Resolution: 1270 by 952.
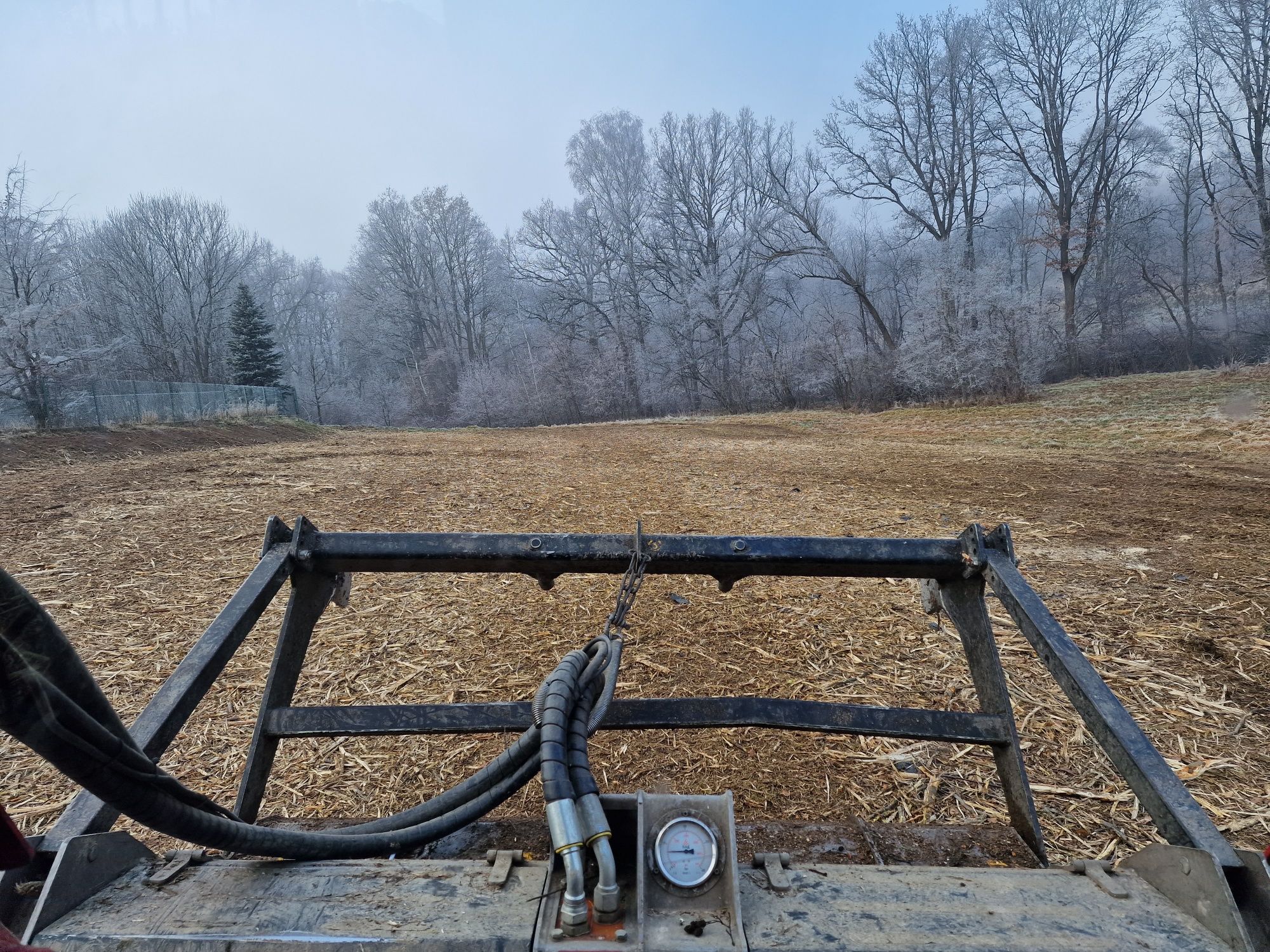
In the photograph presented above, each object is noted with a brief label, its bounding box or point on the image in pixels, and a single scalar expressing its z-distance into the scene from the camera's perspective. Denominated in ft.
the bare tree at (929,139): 106.93
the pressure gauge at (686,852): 3.55
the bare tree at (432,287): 173.37
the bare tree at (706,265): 134.00
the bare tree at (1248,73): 83.41
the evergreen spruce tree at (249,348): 130.93
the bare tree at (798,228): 108.19
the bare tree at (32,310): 57.62
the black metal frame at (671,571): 5.89
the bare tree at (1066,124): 100.32
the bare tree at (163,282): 145.07
